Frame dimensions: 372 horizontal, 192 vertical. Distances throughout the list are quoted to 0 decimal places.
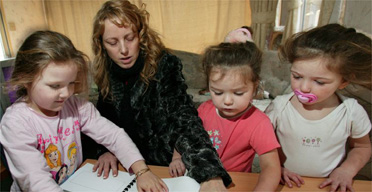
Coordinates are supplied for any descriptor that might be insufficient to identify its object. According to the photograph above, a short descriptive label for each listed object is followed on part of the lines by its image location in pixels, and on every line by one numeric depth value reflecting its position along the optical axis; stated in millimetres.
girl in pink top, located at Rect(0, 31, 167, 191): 708
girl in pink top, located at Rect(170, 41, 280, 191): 826
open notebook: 736
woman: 926
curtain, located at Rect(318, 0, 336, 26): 1871
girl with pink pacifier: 798
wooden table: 768
